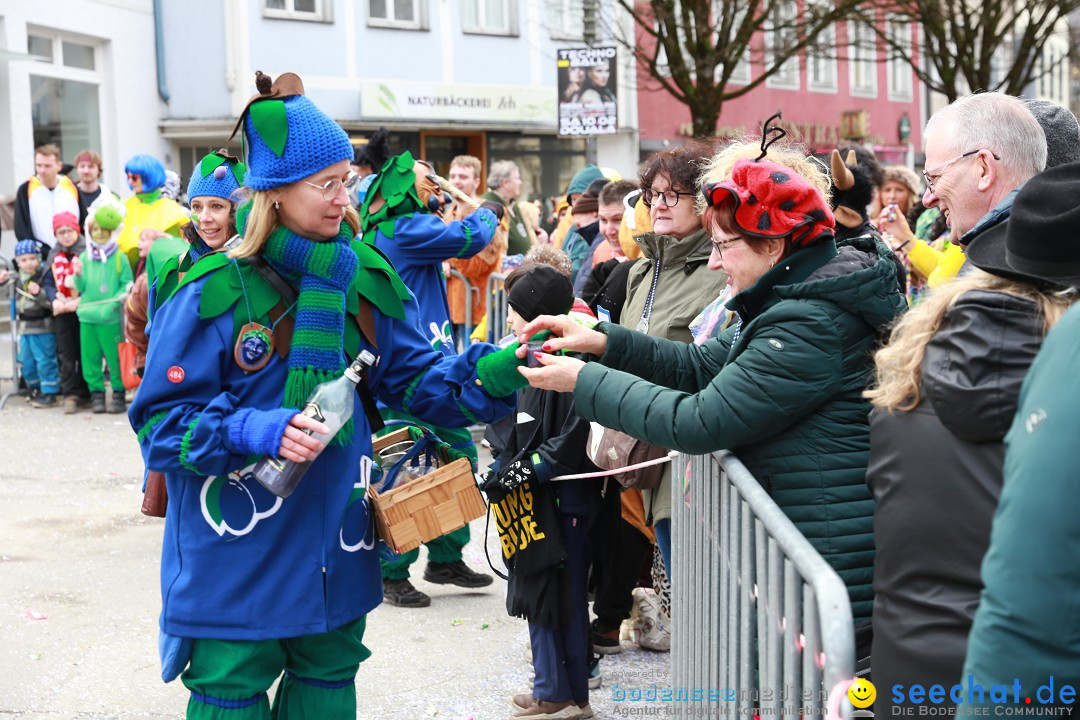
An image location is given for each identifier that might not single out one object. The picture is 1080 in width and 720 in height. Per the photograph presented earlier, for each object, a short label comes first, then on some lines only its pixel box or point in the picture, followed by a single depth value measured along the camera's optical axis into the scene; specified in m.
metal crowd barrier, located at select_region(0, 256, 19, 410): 11.86
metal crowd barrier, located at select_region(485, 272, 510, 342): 9.32
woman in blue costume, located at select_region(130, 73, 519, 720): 3.08
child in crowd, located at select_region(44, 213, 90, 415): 11.45
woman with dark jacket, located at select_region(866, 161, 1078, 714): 1.90
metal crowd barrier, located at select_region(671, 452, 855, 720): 1.97
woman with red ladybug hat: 2.75
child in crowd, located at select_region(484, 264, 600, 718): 4.32
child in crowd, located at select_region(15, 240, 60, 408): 11.59
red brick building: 28.61
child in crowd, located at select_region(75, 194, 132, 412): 11.14
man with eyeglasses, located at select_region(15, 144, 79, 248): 13.09
